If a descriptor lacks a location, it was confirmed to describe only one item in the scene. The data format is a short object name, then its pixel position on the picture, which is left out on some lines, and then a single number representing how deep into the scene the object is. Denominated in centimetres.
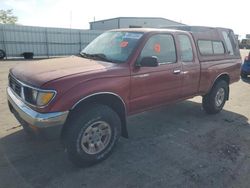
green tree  4556
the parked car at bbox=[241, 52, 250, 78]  1069
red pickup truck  287
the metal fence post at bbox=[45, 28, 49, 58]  1972
